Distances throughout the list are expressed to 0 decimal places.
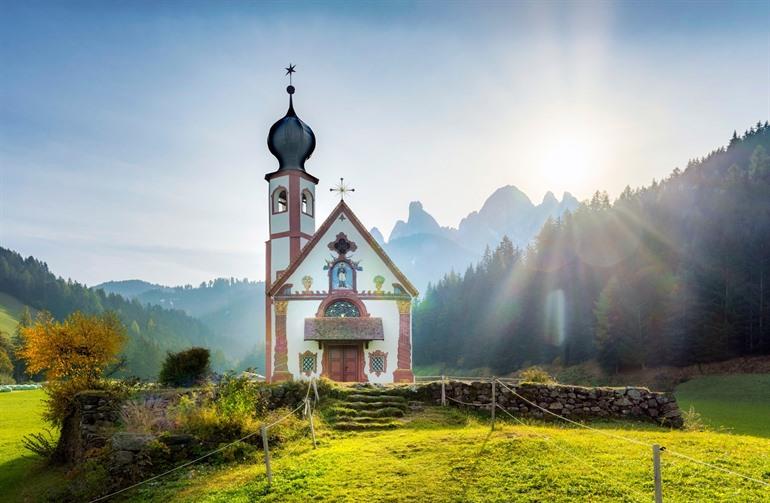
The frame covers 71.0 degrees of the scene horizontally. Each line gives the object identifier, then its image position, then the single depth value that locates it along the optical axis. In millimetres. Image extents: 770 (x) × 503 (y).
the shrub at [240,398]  14445
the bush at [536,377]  19312
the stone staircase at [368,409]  15555
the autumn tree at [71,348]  18922
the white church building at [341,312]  24766
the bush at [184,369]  22828
